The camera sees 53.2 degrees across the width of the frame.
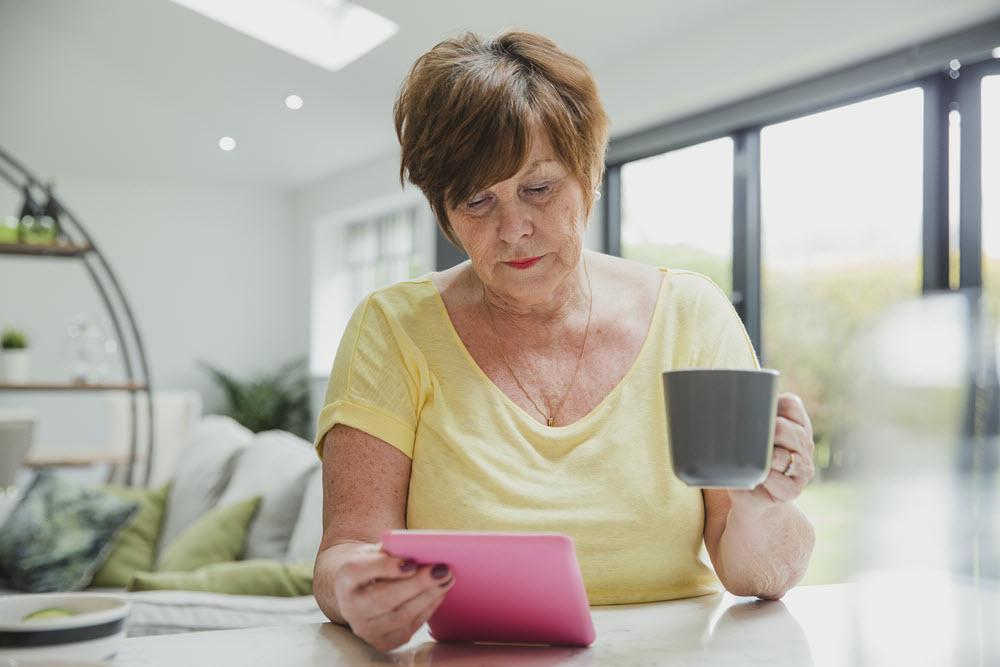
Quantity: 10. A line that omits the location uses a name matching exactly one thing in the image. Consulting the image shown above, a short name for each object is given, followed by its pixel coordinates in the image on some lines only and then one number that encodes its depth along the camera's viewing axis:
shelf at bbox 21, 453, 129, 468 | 3.96
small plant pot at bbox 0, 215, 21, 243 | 3.66
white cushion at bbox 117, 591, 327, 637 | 1.76
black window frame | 3.04
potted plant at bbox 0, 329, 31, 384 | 3.69
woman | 1.03
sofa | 1.79
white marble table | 0.74
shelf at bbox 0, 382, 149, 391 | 3.62
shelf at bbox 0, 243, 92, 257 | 3.66
